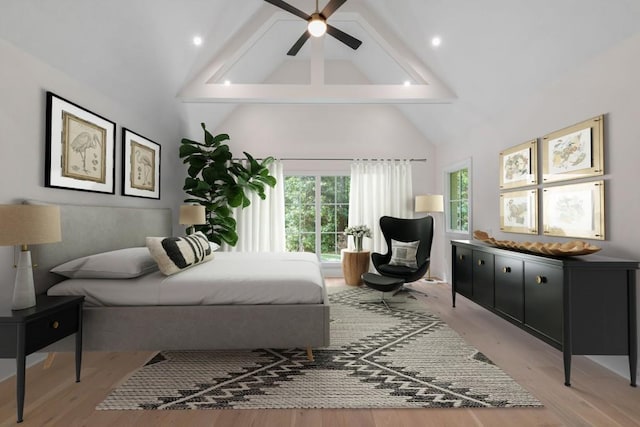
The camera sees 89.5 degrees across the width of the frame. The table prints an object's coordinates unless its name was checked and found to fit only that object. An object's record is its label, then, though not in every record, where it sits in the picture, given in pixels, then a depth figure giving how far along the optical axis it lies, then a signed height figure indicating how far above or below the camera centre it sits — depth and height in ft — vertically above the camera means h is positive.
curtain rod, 18.08 +3.31
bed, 7.36 -2.43
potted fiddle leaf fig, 14.76 +1.57
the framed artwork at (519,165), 10.44 +1.82
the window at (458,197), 15.74 +1.05
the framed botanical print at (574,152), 8.07 +1.82
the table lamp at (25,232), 5.46 -0.26
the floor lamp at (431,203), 16.55 +0.76
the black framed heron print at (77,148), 7.82 +1.88
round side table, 16.29 -2.40
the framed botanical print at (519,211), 10.44 +0.23
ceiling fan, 8.54 +5.60
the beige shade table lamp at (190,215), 13.17 +0.10
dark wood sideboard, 6.76 -1.88
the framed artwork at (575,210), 8.05 +0.21
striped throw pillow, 7.98 -0.92
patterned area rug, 6.32 -3.57
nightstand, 5.49 -2.01
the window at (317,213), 18.62 +0.27
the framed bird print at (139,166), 10.93 +1.90
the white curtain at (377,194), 17.90 +1.33
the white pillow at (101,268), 7.53 -1.18
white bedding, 7.42 -1.67
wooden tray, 7.01 -0.72
